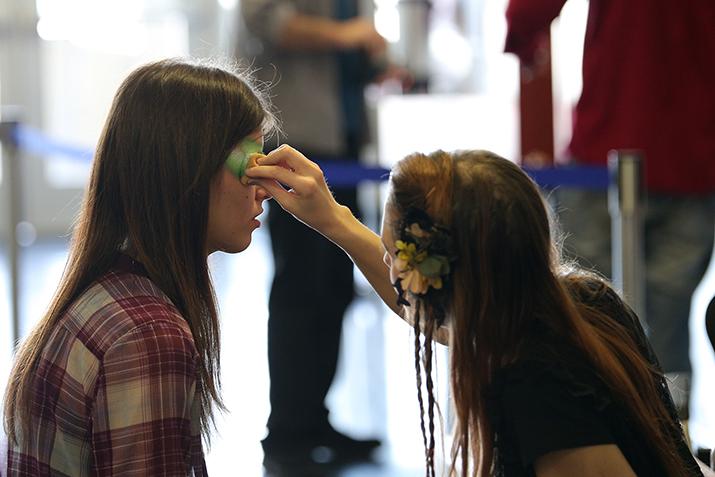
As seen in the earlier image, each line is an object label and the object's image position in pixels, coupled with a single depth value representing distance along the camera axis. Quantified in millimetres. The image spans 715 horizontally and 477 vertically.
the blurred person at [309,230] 6629
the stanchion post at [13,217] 7469
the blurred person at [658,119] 6340
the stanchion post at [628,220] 6078
